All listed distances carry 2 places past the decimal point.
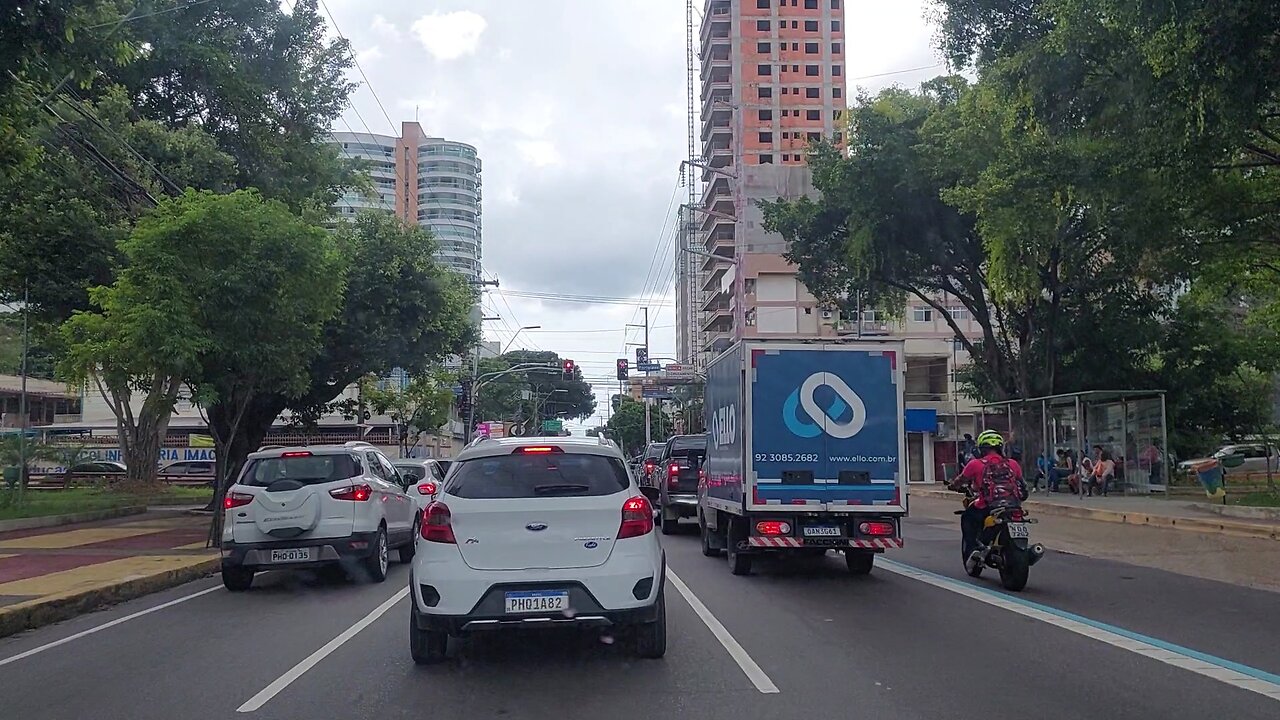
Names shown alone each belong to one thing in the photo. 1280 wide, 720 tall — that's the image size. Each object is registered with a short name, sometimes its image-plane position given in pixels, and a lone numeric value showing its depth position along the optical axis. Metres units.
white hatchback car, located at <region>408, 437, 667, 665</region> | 7.30
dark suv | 19.33
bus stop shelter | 26.58
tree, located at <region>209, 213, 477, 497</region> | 25.05
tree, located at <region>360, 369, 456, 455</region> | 40.88
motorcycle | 11.19
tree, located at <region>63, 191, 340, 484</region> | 15.05
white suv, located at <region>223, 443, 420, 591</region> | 12.07
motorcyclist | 11.45
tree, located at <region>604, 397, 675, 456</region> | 106.94
